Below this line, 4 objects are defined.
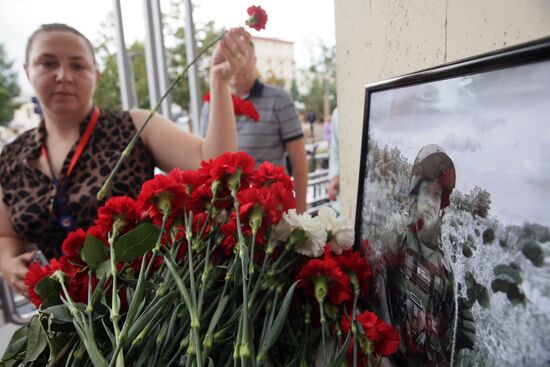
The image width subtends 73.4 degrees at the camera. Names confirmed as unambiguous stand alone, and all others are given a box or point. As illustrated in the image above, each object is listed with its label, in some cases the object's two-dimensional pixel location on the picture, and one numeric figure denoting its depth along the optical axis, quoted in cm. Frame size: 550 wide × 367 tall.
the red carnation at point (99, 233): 45
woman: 94
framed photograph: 22
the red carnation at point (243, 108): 119
